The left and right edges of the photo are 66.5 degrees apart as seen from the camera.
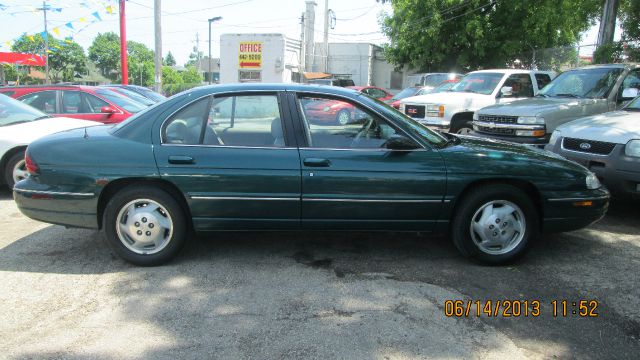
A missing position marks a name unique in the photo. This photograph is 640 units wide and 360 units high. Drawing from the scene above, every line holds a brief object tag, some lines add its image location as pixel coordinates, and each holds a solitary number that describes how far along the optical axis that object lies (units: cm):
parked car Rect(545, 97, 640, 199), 521
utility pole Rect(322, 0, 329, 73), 3672
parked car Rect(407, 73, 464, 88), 1916
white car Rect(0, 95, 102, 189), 627
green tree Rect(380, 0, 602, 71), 2414
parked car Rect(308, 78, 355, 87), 2320
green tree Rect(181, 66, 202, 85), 6762
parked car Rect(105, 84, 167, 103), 1335
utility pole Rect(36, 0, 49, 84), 3806
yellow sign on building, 3597
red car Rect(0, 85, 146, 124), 826
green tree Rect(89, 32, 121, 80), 8681
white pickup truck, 978
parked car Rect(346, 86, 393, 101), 1812
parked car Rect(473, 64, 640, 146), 750
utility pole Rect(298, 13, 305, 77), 3784
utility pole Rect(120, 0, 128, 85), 1937
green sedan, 397
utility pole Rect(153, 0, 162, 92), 1912
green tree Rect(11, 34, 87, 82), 6856
